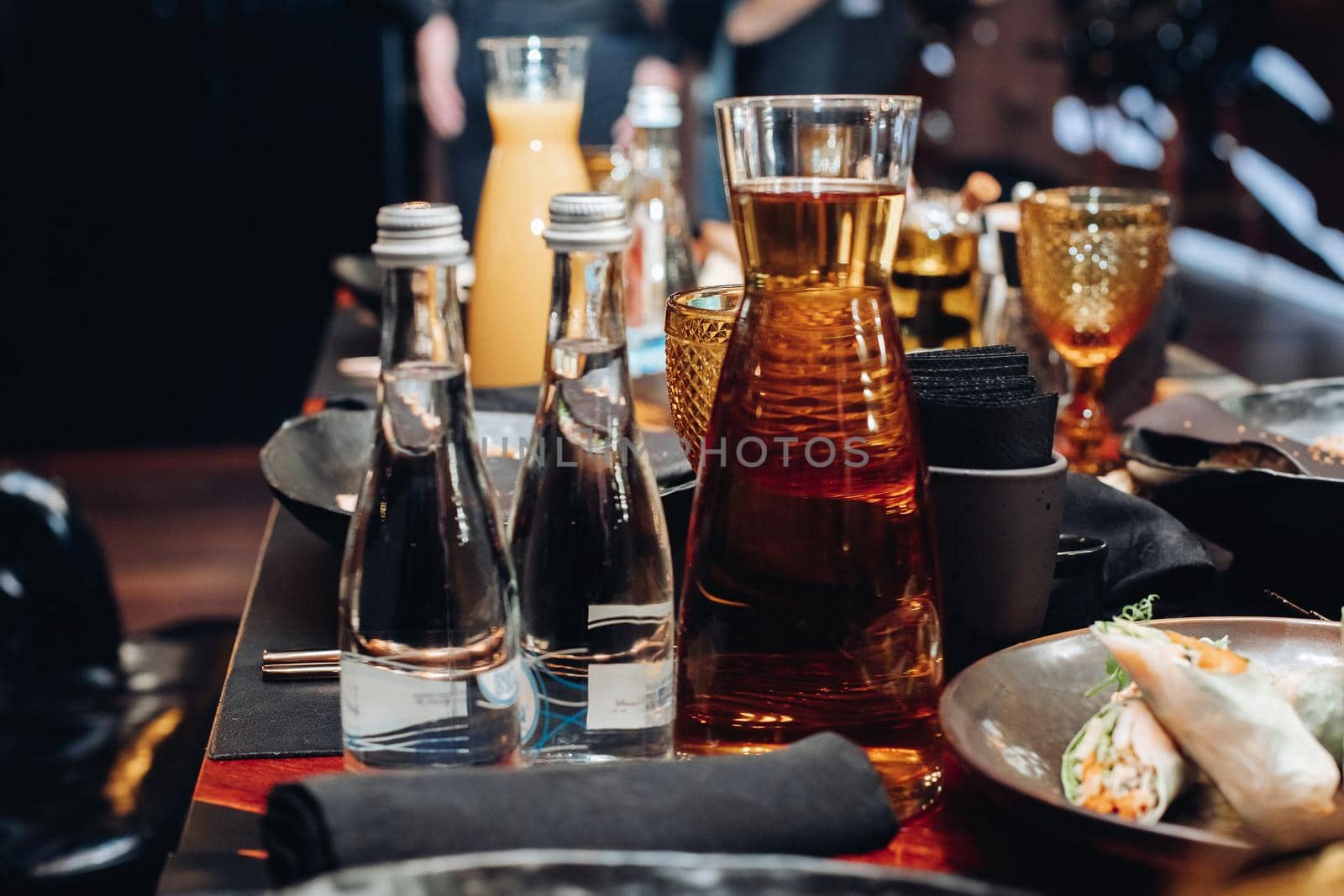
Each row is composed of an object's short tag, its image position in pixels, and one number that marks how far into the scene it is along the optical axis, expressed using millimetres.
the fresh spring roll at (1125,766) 497
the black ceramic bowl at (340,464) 738
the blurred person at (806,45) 3586
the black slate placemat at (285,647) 620
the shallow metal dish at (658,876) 380
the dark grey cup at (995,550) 613
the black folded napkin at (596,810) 438
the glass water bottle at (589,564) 541
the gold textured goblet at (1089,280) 933
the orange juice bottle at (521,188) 1110
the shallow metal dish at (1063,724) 447
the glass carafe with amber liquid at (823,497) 547
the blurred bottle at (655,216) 1243
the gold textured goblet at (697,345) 701
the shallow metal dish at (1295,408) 982
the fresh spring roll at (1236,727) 481
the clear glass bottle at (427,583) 510
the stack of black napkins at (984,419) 616
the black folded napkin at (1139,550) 722
